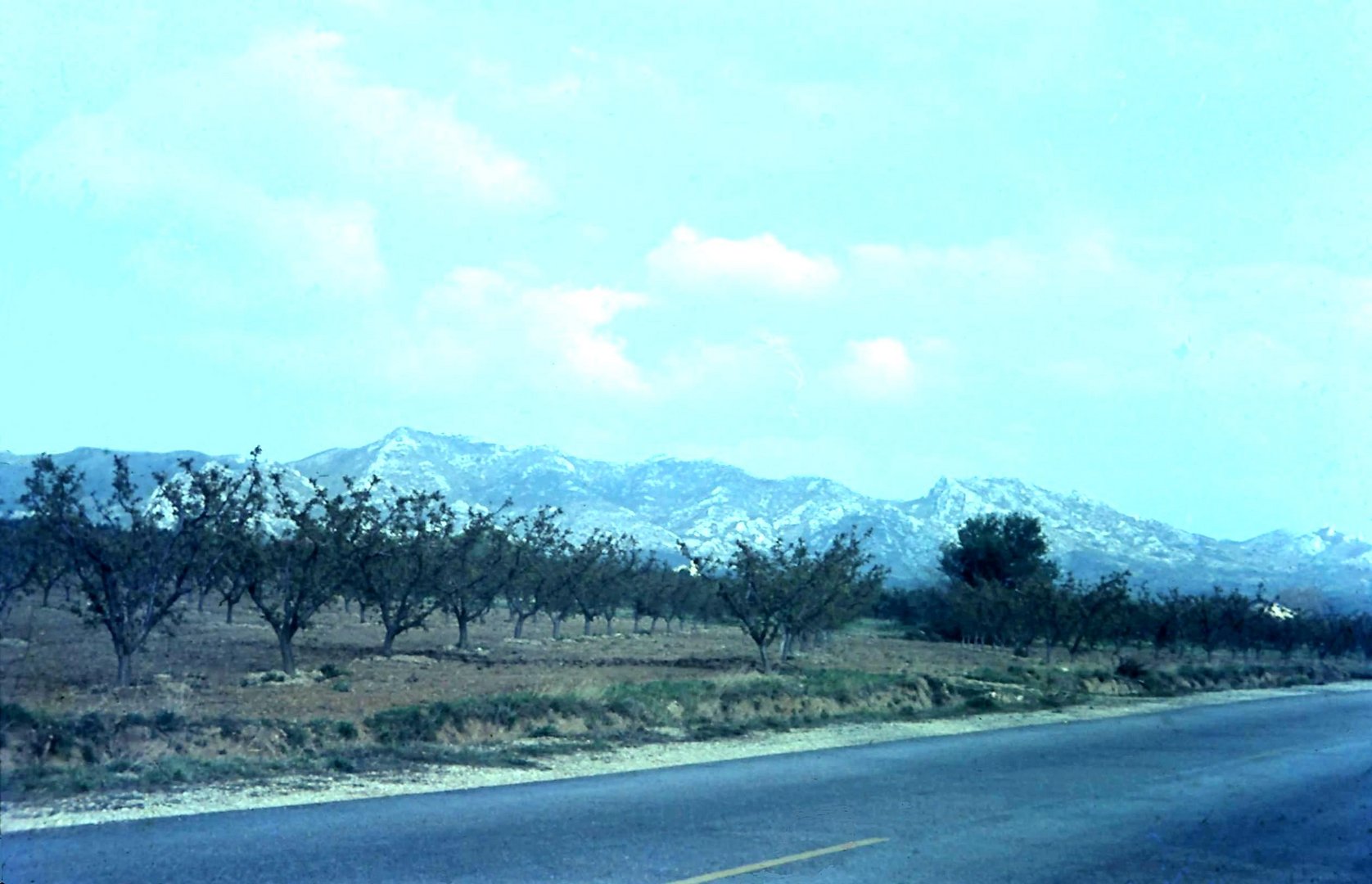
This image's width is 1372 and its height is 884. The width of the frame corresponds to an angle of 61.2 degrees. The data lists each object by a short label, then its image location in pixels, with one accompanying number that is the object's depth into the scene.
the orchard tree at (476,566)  49.44
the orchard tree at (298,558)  37.06
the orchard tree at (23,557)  37.00
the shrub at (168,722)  17.10
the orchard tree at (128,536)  28.33
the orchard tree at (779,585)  42.97
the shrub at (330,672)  33.94
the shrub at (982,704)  32.06
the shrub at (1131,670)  44.06
